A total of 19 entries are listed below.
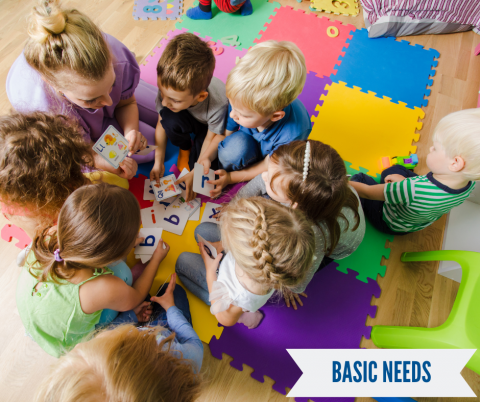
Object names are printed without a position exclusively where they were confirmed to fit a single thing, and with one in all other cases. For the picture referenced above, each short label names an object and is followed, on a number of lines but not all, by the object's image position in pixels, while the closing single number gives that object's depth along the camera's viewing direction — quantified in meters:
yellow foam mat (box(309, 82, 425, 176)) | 2.03
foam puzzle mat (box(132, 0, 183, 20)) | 2.47
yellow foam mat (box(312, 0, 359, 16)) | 2.54
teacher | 1.08
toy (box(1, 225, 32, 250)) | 1.71
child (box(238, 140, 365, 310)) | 1.10
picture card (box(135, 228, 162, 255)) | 1.66
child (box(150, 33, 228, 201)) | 1.42
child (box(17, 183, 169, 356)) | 1.02
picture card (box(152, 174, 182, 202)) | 1.77
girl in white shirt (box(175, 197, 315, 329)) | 0.95
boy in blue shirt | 1.30
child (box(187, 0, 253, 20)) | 2.36
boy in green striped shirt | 1.23
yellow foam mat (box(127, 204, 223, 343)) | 1.54
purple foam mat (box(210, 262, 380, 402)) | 1.47
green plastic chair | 1.20
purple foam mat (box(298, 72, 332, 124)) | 2.16
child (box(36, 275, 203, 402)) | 0.73
